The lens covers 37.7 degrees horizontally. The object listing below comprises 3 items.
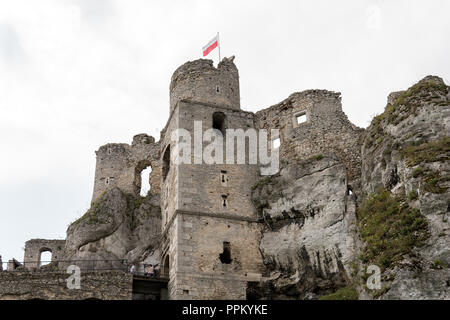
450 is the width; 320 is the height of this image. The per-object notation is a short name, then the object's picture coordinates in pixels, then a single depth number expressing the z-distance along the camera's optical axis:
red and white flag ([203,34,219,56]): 34.41
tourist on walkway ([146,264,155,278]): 27.89
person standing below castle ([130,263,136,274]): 27.90
